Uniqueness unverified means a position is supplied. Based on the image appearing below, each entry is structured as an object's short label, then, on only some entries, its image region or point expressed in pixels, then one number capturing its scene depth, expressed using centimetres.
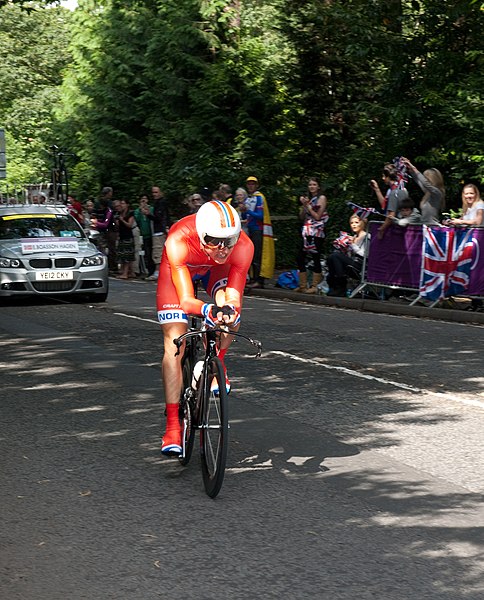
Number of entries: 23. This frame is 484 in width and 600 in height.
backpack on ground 2136
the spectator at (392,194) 1803
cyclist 662
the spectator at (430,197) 1756
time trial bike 639
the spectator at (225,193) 2098
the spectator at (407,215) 1795
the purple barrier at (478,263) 1628
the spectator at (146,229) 2550
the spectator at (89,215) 2755
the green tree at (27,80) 7338
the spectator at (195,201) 2092
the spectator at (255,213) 2089
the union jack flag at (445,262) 1655
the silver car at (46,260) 1858
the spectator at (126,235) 2686
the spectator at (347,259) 1911
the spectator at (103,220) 2698
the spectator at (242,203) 2102
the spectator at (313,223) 1973
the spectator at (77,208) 3065
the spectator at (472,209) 1653
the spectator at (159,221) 2462
